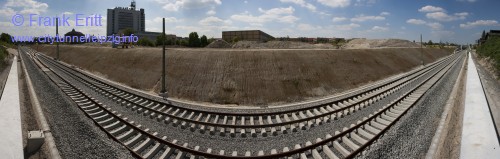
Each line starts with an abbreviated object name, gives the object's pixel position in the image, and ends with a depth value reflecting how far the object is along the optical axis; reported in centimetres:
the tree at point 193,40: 8344
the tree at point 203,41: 8444
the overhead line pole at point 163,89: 2191
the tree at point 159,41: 9110
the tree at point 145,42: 9262
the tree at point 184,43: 8742
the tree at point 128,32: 10371
